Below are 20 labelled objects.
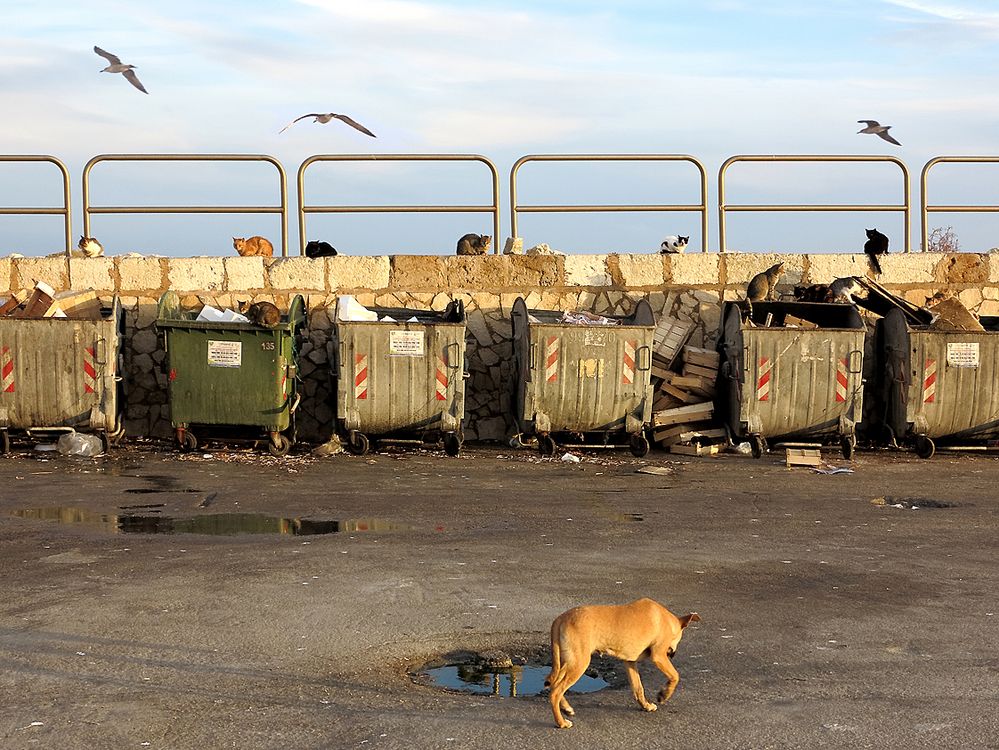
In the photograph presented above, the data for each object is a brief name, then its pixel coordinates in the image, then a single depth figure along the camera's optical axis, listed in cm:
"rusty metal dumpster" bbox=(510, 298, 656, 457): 1200
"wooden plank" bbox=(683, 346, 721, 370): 1298
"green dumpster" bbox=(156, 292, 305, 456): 1192
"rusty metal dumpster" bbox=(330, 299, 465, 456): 1196
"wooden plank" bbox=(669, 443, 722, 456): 1249
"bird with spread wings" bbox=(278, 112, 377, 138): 1422
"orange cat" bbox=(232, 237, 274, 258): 1430
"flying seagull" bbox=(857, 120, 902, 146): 1504
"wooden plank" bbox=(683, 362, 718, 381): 1299
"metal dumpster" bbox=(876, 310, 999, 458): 1220
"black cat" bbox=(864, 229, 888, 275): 1441
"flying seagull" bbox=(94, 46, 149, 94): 1418
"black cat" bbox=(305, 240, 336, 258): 1420
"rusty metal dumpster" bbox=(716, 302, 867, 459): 1215
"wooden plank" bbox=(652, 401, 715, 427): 1290
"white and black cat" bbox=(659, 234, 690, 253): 1439
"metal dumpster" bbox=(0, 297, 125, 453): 1199
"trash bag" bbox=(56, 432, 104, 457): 1200
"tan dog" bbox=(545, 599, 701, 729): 419
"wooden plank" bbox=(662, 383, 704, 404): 1306
